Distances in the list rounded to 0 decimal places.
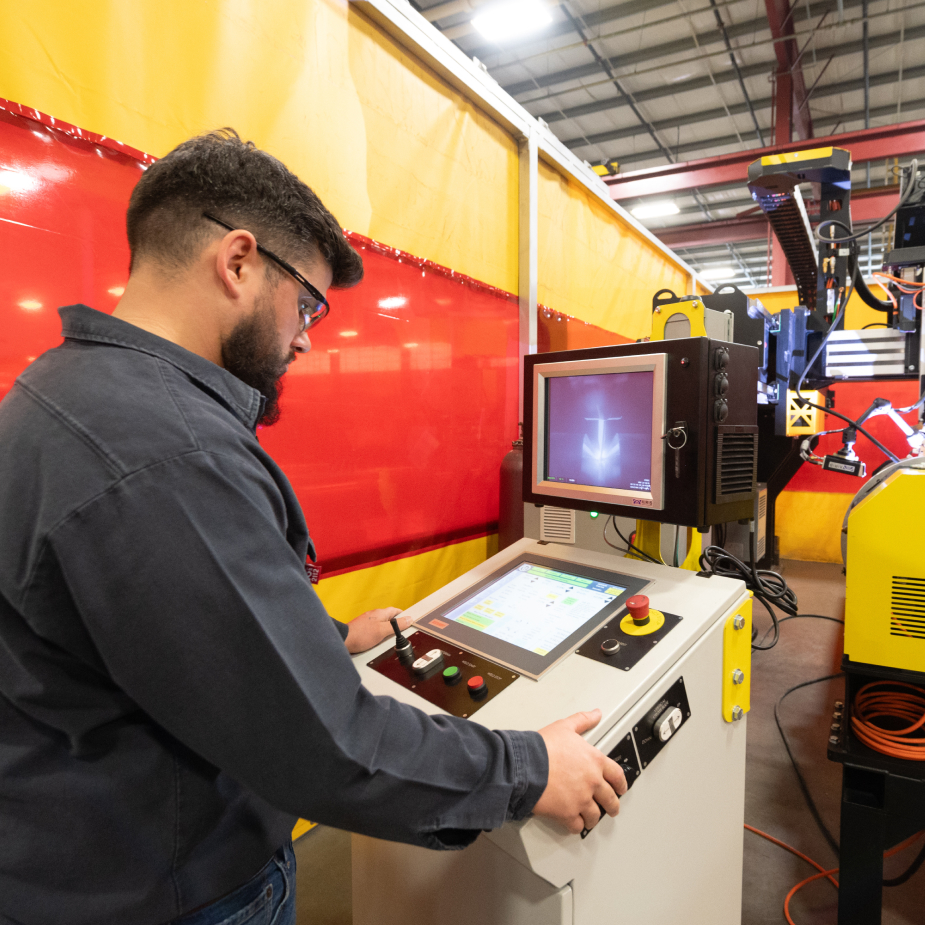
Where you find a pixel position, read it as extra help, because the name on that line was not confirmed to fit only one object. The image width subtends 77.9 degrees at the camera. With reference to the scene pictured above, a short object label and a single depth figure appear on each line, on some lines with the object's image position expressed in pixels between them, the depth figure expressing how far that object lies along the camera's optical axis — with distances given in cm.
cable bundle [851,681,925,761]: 121
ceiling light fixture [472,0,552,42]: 348
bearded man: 50
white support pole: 264
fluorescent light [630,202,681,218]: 668
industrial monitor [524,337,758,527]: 113
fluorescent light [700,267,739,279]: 1054
